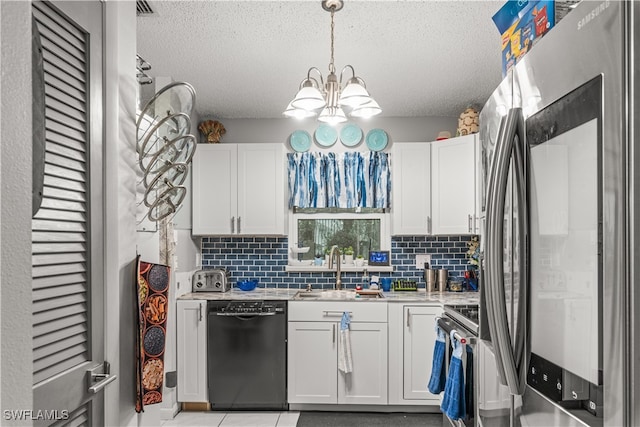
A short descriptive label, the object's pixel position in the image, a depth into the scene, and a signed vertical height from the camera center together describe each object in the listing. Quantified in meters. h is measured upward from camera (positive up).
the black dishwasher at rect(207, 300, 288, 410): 3.70 -1.17
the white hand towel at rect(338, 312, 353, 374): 3.65 -1.11
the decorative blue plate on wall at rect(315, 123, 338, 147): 4.44 +0.80
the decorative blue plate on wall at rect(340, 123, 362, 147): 4.43 +0.80
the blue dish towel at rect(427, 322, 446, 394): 2.76 -0.97
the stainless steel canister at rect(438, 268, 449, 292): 4.22 -0.61
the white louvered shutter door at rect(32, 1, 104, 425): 1.10 -0.03
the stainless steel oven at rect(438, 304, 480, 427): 2.35 -0.74
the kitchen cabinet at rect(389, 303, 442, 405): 3.66 -1.13
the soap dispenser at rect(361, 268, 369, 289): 4.38 -0.64
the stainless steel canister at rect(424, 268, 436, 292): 4.23 -0.61
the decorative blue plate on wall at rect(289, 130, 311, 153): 4.45 +0.75
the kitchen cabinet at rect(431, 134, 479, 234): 3.88 +0.27
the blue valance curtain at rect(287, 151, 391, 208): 4.36 +0.35
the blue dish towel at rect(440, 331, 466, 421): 2.37 -0.94
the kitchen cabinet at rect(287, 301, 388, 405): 3.70 -1.17
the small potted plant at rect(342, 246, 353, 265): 4.43 -0.40
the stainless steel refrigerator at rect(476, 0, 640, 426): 0.66 -0.02
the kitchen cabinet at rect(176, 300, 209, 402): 3.74 -1.17
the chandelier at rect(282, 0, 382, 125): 2.22 +0.60
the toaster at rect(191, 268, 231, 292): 4.11 -0.61
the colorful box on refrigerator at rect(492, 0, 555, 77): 1.07 +0.50
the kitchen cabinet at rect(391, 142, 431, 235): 4.09 +0.25
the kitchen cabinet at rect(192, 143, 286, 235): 4.14 +0.22
